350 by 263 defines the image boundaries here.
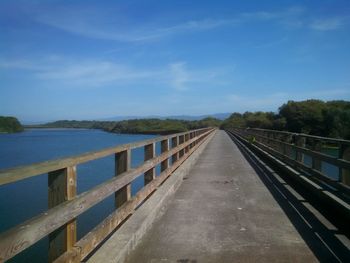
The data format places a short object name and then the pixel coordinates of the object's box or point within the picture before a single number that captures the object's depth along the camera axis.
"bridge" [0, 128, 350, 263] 4.21
